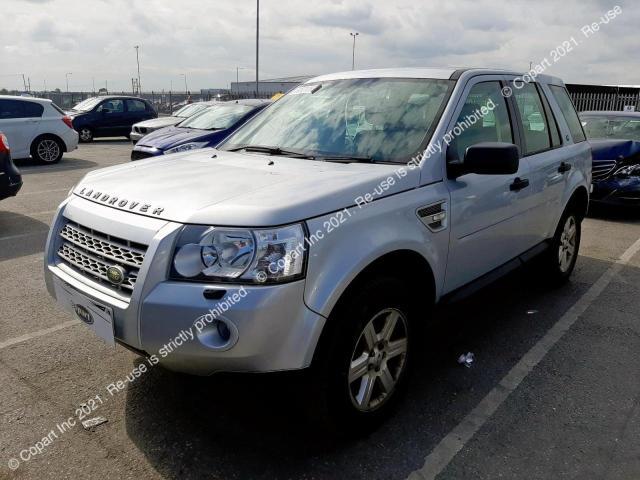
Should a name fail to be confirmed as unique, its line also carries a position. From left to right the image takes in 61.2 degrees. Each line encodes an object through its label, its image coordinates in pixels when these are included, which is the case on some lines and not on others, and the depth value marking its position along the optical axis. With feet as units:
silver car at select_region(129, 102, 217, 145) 45.52
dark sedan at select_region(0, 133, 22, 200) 22.80
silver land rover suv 7.13
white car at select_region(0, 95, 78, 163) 39.50
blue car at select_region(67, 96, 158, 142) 62.03
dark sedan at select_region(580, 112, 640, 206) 26.37
